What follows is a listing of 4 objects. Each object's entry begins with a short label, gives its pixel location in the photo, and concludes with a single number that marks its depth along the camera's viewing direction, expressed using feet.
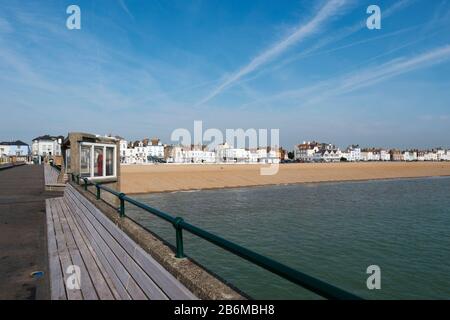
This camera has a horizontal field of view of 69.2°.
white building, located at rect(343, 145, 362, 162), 633.61
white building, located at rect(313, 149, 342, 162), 583.58
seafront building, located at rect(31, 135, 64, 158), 426.06
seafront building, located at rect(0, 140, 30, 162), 424.09
